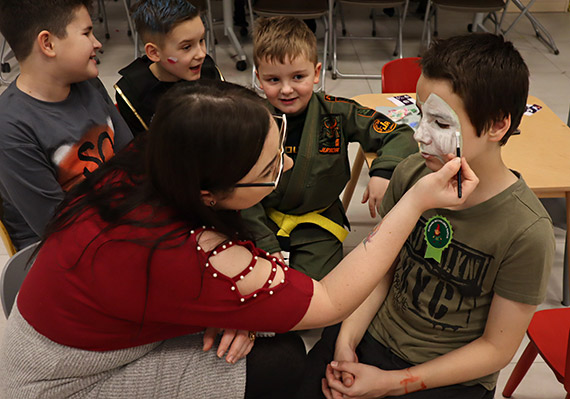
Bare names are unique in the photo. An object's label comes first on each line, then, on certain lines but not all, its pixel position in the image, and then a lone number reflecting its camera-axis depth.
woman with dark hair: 1.08
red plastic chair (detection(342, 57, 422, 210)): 2.50
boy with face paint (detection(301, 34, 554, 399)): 1.21
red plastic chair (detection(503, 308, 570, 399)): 1.47
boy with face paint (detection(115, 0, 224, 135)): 2.11
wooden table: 1.80
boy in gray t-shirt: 1.66
